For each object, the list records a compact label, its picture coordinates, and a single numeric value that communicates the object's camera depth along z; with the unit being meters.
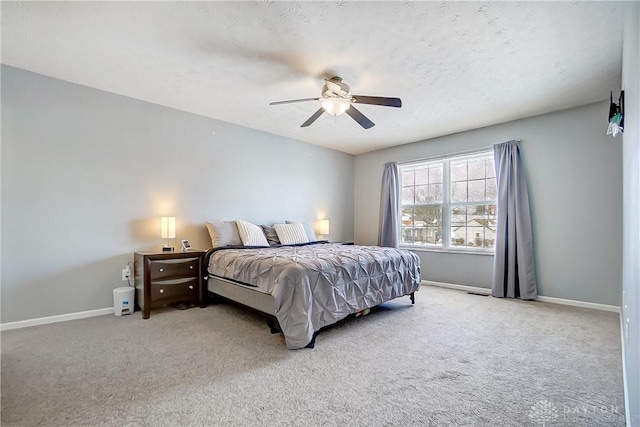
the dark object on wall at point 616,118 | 2.14
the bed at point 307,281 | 2.49
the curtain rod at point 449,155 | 4.71
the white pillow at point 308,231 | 4.92
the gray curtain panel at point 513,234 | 4.14
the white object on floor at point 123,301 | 3.38
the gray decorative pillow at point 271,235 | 4.56
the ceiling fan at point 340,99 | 2.88
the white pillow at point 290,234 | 4.58
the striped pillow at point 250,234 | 4.16
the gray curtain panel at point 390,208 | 5.73
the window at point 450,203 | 4.78
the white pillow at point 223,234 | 4.03
